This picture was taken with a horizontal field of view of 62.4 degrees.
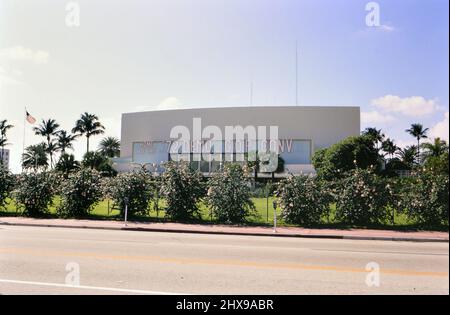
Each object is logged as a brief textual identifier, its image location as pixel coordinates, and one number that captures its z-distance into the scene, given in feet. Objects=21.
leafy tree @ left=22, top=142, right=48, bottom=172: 273.13
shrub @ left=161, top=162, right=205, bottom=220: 63.21
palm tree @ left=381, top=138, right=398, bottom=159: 268.29
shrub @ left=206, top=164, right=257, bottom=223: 60.90
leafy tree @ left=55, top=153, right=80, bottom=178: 222.28
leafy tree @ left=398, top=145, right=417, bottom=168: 234.05
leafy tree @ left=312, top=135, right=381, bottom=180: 183.83
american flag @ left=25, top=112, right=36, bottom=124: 120.73
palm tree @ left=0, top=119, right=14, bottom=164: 269.32
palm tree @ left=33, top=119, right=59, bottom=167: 279.90
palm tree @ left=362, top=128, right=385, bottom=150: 257.96
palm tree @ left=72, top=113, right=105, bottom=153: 271.49
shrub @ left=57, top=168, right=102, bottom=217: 67.41
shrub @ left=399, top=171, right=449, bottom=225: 52.85
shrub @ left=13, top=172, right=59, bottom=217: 69.41
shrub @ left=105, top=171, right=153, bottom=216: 65.26
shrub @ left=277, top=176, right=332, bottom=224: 58.49
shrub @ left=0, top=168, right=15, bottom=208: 73.41
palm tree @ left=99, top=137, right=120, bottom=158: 337.80
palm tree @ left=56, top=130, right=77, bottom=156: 280.31
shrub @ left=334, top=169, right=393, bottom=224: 56.54
